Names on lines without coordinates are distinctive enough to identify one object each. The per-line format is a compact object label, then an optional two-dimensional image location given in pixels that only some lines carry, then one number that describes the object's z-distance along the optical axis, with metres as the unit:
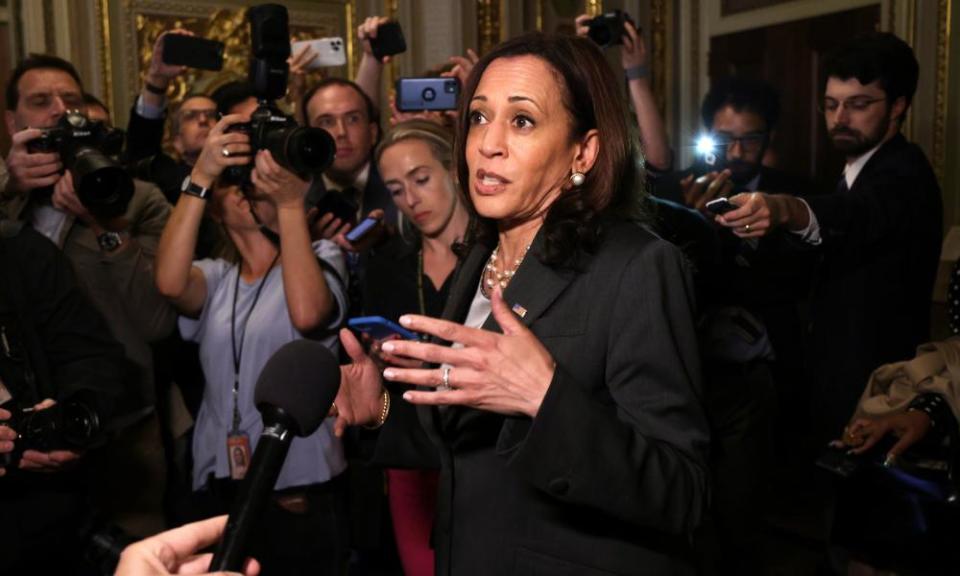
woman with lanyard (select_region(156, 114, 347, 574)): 2.35
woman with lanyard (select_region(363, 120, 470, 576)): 2.43
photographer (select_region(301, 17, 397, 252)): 3.12
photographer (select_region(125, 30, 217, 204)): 3.00
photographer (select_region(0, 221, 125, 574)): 1.99
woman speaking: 1.15
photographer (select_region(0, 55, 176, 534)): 2.48
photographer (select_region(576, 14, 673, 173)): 3.16
